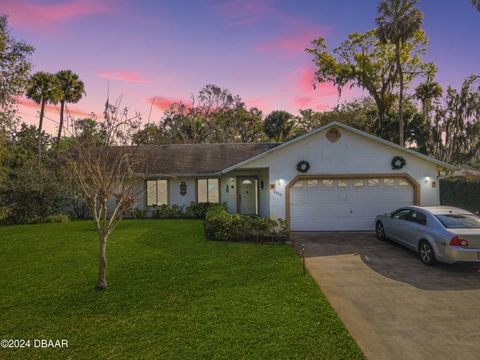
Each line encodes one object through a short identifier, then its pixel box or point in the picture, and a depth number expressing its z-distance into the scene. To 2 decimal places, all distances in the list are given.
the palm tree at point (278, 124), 30.97
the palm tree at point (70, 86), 25.41
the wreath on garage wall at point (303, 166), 12.36
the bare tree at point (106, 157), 6.25
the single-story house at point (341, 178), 12.35
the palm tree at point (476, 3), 20.59
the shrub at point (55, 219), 16.55
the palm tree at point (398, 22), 22.86
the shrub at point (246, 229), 10.64
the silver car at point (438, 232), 6.97
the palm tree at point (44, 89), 24.00
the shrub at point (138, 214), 17.69
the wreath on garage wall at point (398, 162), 12.21
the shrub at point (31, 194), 16.02
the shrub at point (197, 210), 17.42
